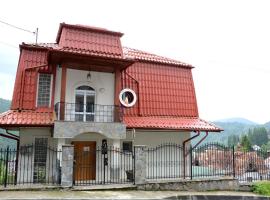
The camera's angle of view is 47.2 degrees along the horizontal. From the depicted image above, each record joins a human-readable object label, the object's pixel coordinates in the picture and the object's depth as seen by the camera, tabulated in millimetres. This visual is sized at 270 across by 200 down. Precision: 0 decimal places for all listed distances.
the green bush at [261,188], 13580
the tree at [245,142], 86125
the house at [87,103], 13507
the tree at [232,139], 143775
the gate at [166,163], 15227
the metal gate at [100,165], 13594
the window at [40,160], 13584
